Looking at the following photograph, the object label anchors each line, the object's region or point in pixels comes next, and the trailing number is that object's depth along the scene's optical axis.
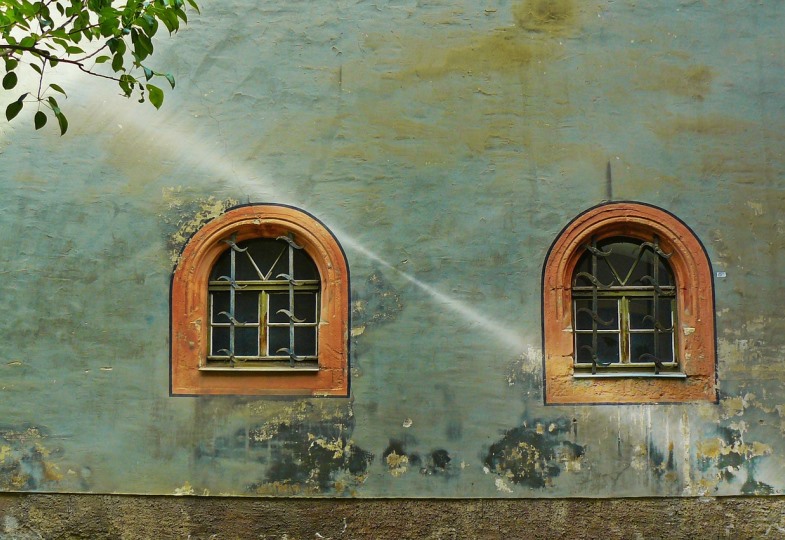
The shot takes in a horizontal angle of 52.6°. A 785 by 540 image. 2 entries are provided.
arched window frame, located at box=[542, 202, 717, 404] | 6.32
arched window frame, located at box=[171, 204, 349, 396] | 6.40
